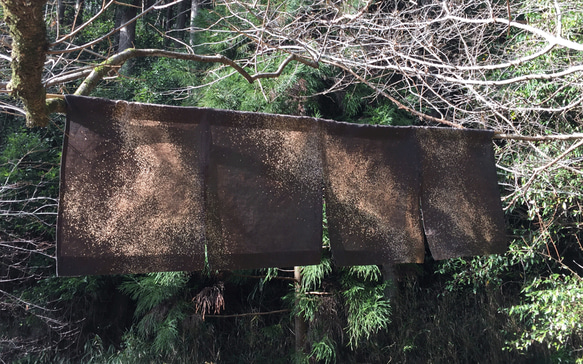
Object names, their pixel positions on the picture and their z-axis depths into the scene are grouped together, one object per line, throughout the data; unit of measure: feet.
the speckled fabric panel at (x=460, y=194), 7.23
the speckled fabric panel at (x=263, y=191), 5.88
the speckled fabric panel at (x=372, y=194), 6.57
